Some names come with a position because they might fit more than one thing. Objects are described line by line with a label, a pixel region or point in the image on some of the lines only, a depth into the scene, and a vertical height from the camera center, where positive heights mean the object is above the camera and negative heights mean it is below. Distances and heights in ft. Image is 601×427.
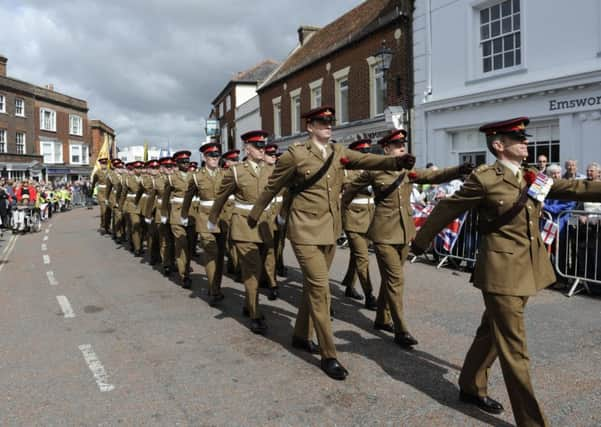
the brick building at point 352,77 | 56.13 +17.53
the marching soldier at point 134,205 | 38.91 +0.62
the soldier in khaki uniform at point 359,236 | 22.56 -1.16
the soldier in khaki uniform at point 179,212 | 27.43 +0.04
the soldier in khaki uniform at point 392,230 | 17.29 -0.71
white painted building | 38.32 +10.75
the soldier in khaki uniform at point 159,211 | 30.63 +0.12
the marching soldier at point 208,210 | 23.53 +0.10
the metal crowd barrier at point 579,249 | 24.22 -2.01
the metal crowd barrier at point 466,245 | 30.40 -2.18
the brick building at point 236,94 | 132.67 +29.54
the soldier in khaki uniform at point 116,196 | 46.57 +1.63
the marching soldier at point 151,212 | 34.04 +0.08
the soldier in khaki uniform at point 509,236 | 11.20 -0.63
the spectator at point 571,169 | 29.09 +1.98
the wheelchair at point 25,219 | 59.31 -0.39
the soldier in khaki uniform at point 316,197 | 15.15 +0.38
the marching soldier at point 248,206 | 19.69 +0.20
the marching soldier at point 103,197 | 53.88 +1.66
